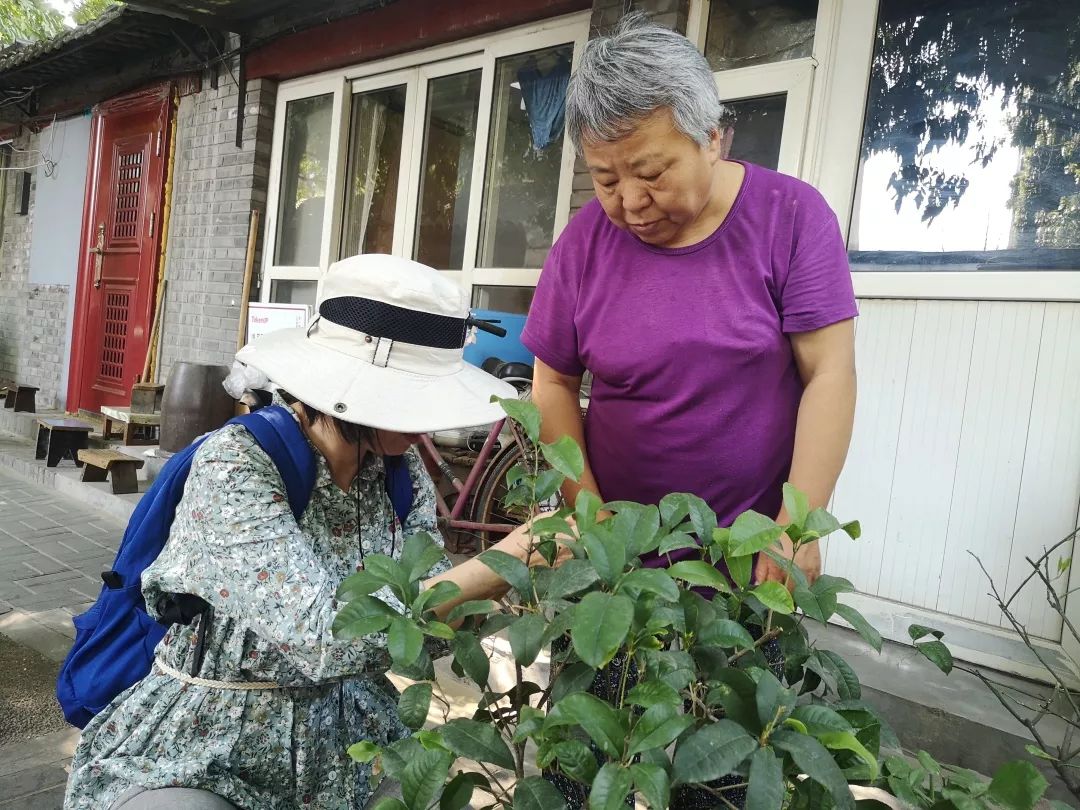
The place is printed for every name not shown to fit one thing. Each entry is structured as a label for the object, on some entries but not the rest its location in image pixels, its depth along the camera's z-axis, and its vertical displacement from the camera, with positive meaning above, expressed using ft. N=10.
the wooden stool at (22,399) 27.17 -3.79
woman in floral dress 4.08 -1.36
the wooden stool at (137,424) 21.42 -3.34
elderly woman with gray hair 4.83 +0.38
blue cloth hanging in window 15.40 +4.78
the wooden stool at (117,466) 18.72 -3.95
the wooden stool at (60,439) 21.56 -3.97
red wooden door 23.84 +1.58
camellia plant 2.25 -1.02
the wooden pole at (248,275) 20.54 +0.97
